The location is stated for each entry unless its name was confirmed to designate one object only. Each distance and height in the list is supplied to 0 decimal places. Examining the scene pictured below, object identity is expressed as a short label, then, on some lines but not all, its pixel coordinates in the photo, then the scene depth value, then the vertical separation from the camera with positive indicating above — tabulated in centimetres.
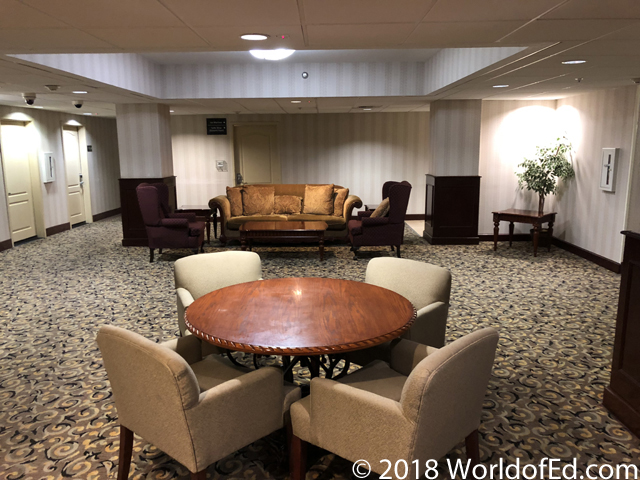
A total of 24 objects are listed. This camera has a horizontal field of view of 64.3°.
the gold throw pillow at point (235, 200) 908 -70
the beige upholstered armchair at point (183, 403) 214 -107
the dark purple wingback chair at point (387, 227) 764 -100
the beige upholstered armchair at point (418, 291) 312 -89
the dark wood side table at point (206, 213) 900 -94
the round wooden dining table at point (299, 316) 245 -85
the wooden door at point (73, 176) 1120 -35
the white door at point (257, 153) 1218 +17
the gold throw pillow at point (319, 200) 907 -71
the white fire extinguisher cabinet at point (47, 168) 1002 -15
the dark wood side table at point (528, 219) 784 -92
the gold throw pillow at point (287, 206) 922 -82
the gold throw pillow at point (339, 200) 905 -71
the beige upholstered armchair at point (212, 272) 370 -83
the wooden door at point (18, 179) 916 -35
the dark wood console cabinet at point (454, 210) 882 -86
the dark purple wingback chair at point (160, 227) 766 -100
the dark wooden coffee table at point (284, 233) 770 -110
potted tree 815 -14
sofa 870 -97
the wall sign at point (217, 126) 1215 +81
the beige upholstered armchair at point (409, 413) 201 -106
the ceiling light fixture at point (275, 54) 584 +122
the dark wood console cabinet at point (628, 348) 302 -114
